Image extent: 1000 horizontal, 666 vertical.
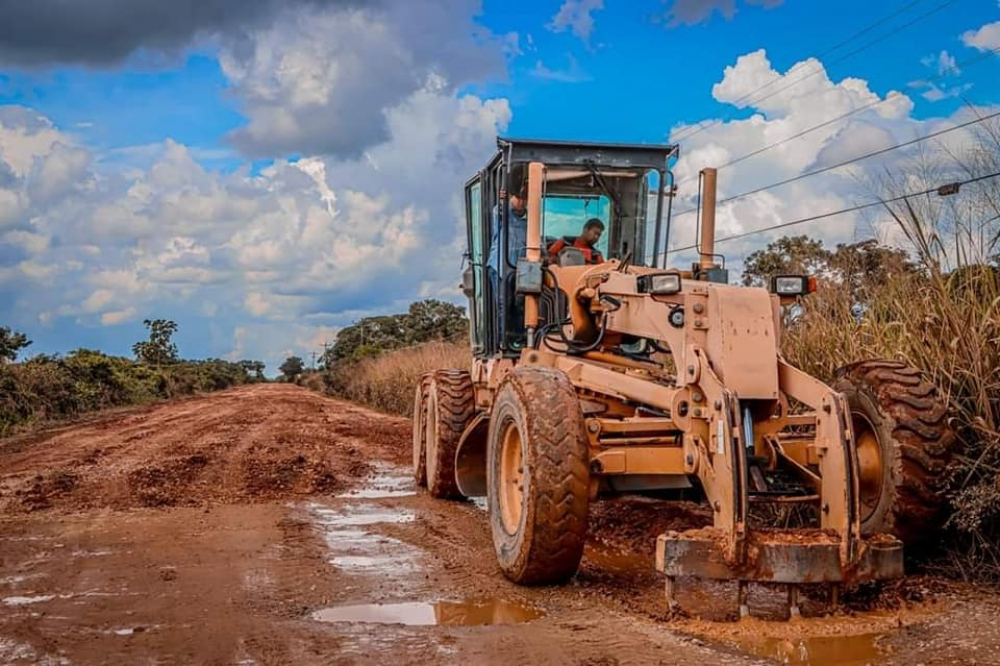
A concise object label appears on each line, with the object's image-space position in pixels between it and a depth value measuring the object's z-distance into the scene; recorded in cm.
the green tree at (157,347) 6128
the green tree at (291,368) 10125
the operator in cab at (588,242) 878
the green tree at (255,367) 10389
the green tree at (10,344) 2564
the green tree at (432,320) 4691
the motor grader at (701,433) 516
